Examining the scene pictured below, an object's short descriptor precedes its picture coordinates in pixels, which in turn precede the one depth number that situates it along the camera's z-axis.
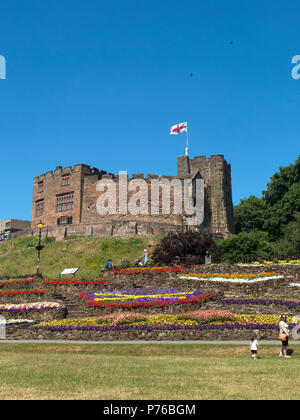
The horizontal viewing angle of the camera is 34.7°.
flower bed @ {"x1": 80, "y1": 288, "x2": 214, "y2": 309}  22.78
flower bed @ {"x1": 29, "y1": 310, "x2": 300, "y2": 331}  18.50
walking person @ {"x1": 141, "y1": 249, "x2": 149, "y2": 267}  34.66
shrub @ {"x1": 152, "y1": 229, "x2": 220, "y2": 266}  36.59
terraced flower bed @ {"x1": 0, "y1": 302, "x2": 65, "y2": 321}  23.52
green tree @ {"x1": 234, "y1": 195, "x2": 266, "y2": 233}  73.47
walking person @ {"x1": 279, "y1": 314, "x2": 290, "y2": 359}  14.02
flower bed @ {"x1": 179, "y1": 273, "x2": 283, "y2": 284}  27.16
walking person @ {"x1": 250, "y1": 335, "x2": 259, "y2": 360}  13.60
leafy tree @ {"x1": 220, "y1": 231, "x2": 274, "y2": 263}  42.31
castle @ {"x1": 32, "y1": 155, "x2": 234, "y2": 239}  56.88
